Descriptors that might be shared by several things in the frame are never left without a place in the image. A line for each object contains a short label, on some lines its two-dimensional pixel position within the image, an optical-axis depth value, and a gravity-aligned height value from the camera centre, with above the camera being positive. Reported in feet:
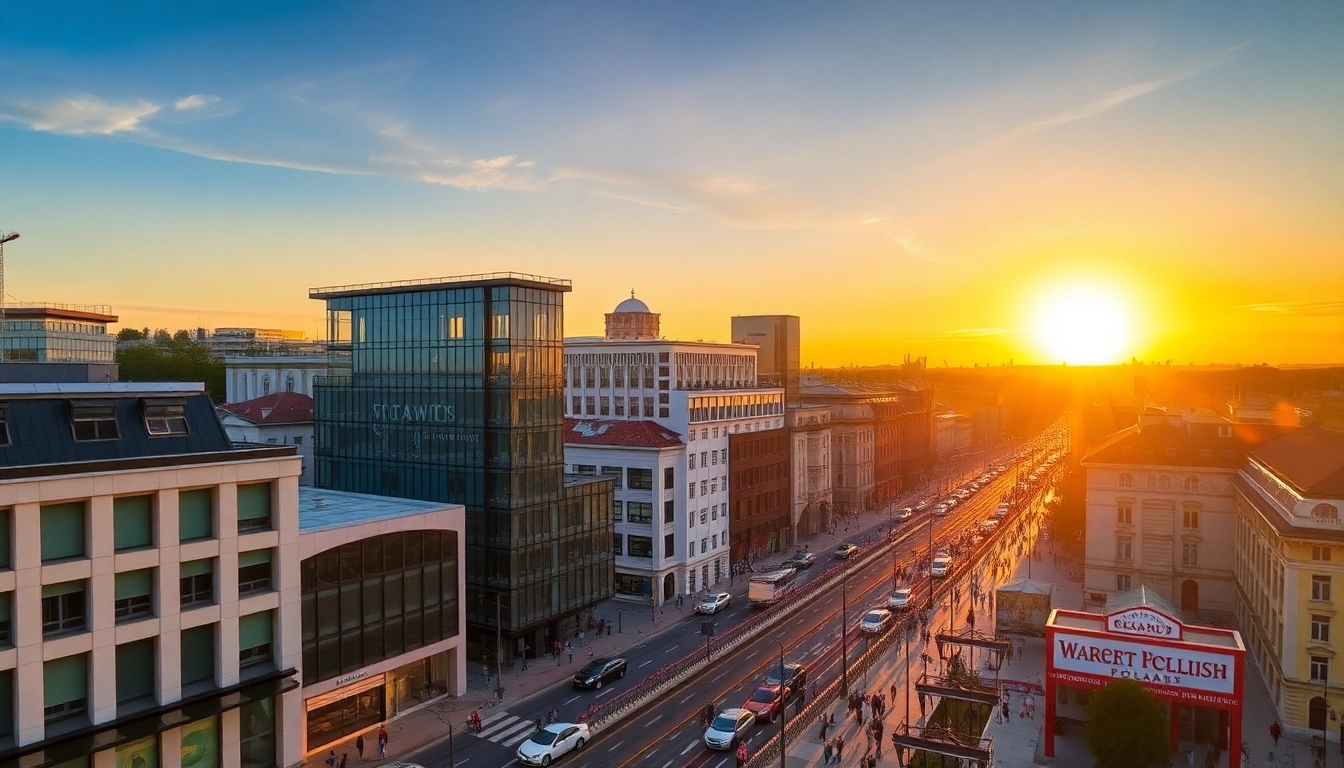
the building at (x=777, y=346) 448.24 +9.06
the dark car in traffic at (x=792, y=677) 168.35 -63.53
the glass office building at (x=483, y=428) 180.75 -15.13
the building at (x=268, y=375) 442.09 -7.32
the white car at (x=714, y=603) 229.25 -66.08
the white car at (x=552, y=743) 134.31 -61.98
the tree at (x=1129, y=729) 125.39 -54.89
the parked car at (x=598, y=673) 169.07 -63.50
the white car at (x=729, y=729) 142.10 -62.87
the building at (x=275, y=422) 316.19 -23.02
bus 231.91 -63.10
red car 156.35 -64.25
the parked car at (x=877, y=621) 213.46 -66.19
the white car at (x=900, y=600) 233.27 -65.99
